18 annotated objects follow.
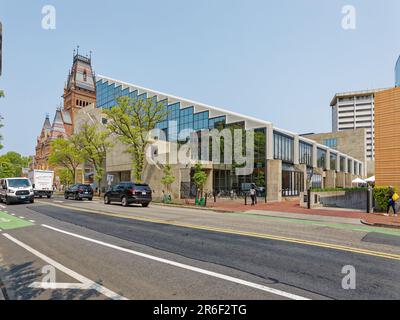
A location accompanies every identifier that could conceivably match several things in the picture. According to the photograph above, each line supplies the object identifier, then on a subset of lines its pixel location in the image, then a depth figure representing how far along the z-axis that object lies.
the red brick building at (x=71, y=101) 95.50
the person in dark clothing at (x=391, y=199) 15.20
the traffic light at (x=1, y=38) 4.60
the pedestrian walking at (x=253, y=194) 23.08
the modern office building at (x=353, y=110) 146.88
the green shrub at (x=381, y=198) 17.28
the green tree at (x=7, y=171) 93.78
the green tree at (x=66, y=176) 54.50
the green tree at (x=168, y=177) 25.86
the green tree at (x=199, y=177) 22.86
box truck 31.33
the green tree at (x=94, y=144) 38.94
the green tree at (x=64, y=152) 42.84
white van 21.72
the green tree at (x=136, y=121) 29.45
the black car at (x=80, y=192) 28.46
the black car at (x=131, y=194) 21.19
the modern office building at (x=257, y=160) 29.88
